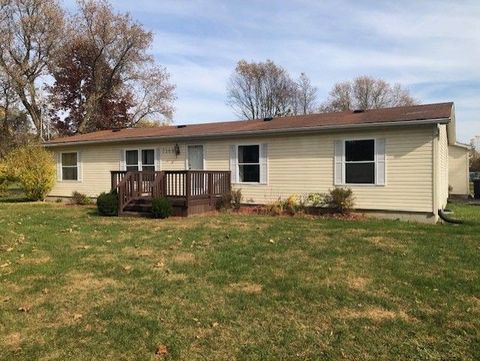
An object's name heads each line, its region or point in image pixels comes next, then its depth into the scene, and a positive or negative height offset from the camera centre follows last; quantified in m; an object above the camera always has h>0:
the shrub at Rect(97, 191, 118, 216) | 12.90 -0.82
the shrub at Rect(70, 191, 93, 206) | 17.86 -0.93
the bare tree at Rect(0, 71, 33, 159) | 31.47 +4.66
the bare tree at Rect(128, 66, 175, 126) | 37.62 +6.69
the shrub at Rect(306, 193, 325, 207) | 12.94 -0.75
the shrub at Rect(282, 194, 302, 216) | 12.93 -0.93
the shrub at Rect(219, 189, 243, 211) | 14.02 -0.84
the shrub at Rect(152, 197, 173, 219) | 12.16 -0.90
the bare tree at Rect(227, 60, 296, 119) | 50.22 +9.81
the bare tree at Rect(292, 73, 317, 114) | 50.91 +8.79
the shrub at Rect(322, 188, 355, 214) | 12.23 -0.72
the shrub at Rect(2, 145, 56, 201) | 18.20 +0.29
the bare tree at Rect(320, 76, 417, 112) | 52.12 +9.32
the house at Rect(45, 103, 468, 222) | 11.55 +0.57
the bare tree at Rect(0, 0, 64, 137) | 29.89 +9.63
